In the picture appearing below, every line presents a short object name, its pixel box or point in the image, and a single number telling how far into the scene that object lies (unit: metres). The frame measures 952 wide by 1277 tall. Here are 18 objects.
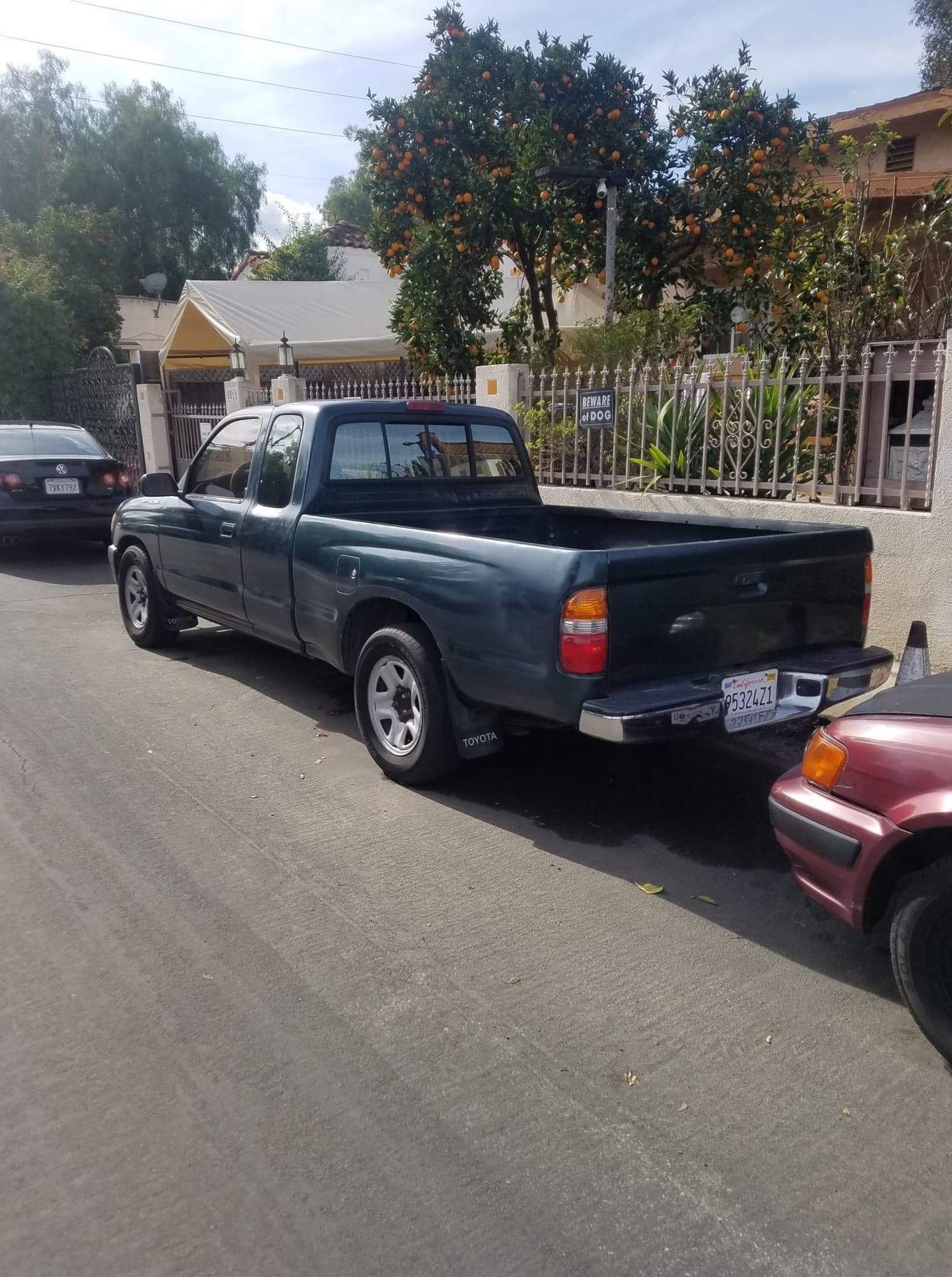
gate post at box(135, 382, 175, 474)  16.67
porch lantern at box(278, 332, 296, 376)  14.59
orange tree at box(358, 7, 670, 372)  11.98
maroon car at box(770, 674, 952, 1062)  2.87
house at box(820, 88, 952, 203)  16.72
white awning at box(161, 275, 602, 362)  16.06
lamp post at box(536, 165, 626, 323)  11.16
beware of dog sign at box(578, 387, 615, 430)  8.91
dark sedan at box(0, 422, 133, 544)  11.50
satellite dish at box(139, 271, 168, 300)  27.47
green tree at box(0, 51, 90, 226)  33.03
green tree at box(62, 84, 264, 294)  34.09
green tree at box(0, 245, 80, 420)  18.75
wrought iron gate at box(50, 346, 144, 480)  17.77
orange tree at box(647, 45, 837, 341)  11.72
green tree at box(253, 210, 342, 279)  29.67
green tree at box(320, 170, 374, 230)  48.81
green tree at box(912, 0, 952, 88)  26.27
